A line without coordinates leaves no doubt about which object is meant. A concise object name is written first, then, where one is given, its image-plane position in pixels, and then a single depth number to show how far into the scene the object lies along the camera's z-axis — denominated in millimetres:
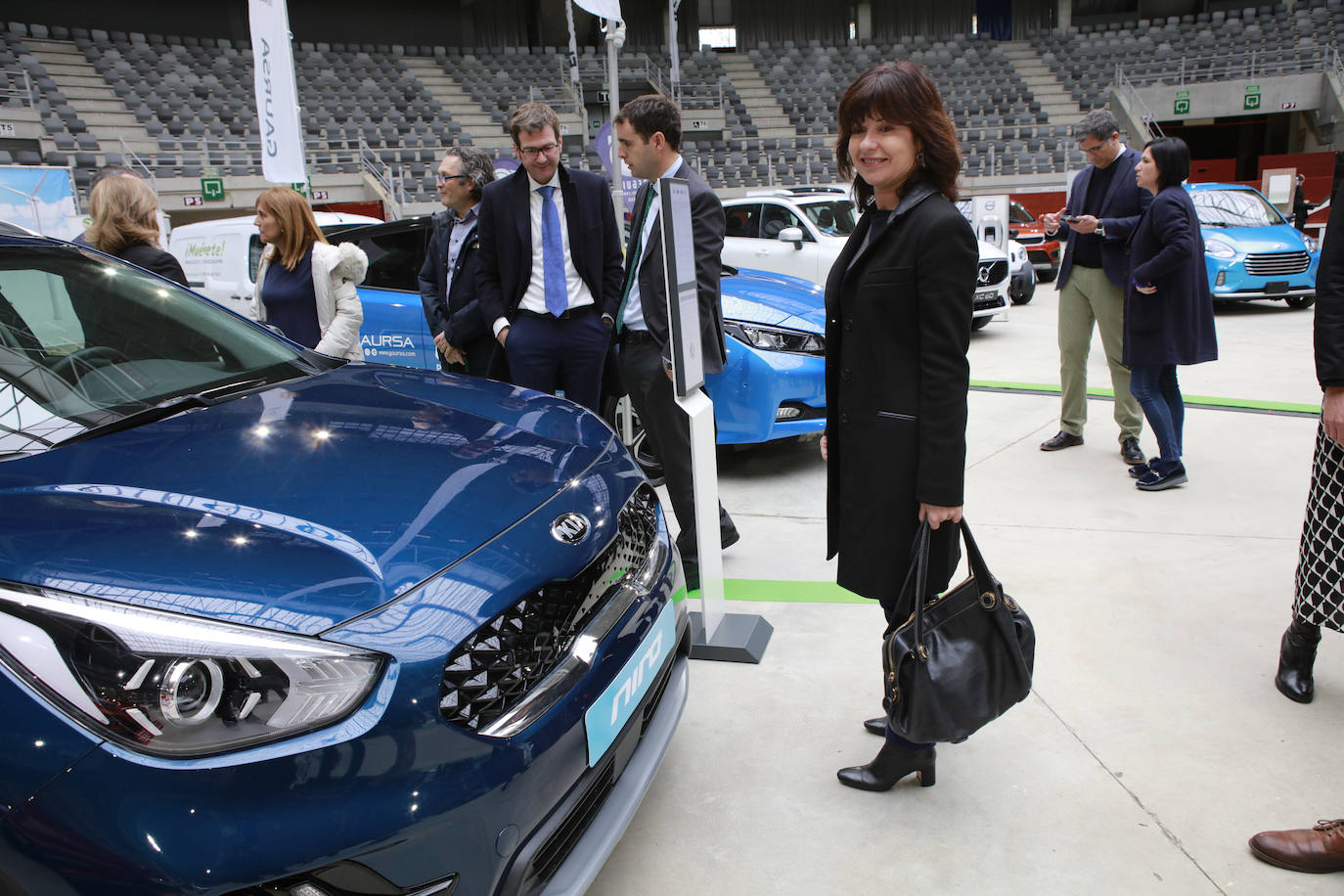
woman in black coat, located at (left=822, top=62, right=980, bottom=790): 1794
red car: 13242
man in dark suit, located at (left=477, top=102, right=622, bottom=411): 3412
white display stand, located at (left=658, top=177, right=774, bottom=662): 2549
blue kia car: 1184
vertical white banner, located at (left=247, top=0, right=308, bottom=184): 6152
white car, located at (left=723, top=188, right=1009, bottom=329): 9000
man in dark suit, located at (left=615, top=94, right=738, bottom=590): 3045
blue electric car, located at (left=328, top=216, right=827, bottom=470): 4320
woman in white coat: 3881
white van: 6352
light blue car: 9336
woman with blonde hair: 3785
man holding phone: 4348
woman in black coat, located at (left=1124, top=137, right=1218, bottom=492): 3980
